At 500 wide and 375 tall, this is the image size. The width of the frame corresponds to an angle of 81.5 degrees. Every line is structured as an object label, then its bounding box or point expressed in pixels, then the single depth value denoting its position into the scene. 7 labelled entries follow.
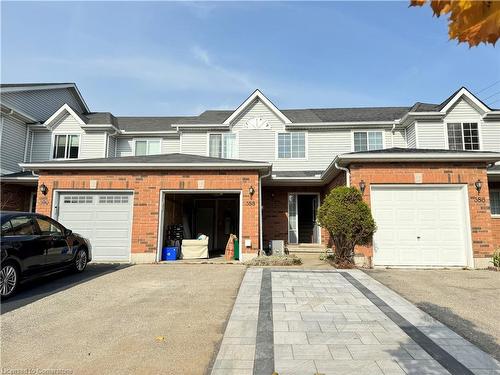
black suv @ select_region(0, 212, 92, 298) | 5.45
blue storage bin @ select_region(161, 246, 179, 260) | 10.40
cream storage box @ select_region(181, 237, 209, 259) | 10.98
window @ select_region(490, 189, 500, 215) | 12.49
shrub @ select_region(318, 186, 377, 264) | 8.65
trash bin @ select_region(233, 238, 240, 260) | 10.61
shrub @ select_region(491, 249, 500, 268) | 8.79
